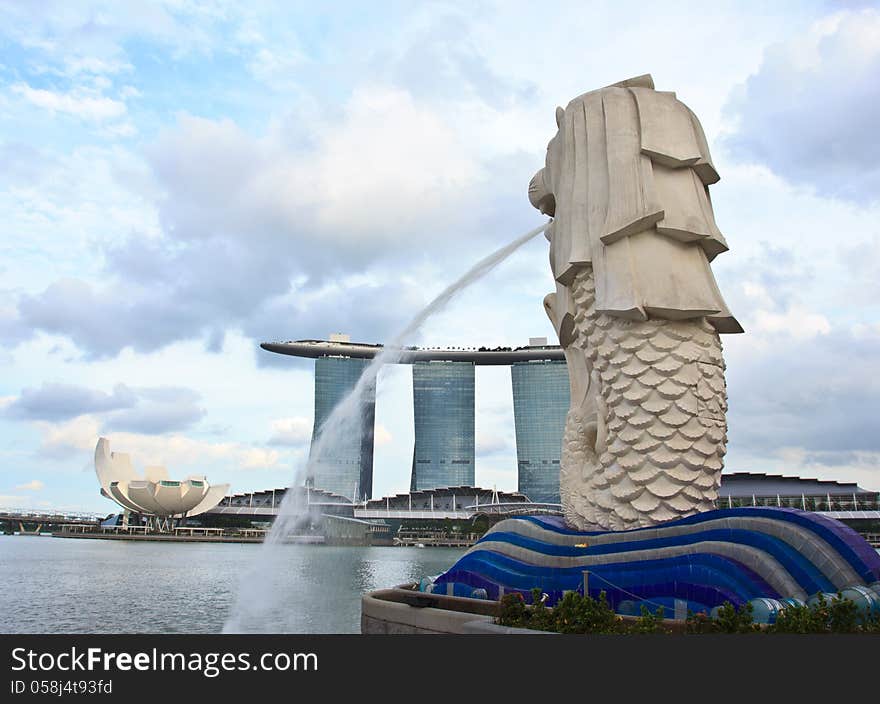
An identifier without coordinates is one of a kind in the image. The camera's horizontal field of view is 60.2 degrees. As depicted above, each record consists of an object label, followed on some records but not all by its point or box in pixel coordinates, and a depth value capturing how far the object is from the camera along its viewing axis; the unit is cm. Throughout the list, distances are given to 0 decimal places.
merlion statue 1366
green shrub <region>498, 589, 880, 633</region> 813
